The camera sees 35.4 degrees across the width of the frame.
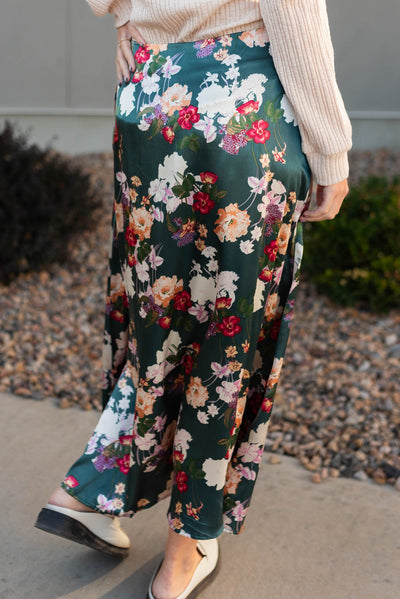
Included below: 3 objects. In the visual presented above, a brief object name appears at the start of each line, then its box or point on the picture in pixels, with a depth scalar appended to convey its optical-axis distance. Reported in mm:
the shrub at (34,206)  3621
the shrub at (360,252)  3346
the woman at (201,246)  1251
